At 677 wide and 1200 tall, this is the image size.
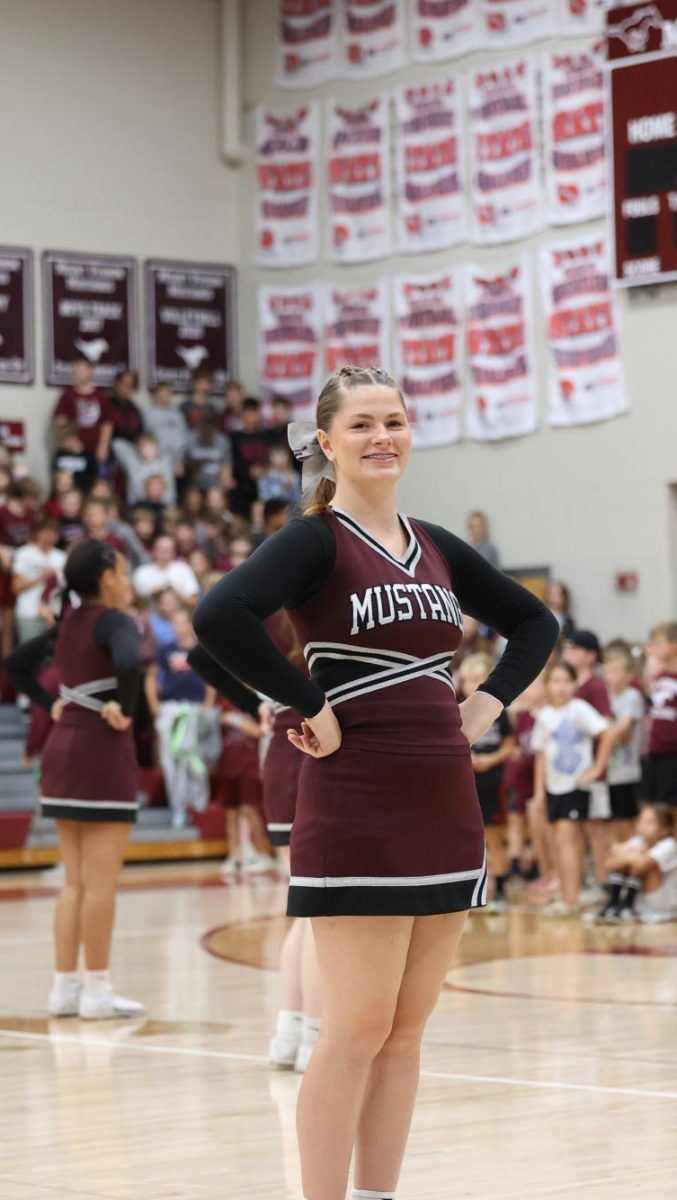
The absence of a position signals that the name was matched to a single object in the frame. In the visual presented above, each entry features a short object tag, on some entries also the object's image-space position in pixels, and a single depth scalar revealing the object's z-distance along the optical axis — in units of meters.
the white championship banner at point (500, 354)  19.66
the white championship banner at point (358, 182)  21.31
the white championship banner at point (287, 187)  22.12
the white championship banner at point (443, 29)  20.14
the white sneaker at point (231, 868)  15.95
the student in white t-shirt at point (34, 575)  17.44
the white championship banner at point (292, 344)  22.19
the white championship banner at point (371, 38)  21.05
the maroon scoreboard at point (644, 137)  16.97
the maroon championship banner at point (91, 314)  21.78
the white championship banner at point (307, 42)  21.81
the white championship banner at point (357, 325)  21.39
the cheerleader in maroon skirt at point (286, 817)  6.83
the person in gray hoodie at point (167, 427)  21.12
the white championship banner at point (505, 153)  19.56
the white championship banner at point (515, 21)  19.31
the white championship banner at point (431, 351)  20.45
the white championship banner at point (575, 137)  18.72
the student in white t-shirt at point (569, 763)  12.44
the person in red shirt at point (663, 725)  11.90
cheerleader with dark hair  8.05
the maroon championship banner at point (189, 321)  22.50
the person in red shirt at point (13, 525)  17.81
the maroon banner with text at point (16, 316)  21.44
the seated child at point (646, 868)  11.71
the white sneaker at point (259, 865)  16.11
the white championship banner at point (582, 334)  18.64
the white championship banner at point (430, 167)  20.44
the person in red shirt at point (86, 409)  20.48
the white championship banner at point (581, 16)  18.66
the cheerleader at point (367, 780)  3.95
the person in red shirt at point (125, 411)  20.69
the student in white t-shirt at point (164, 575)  18.06
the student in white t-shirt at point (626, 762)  12.81
